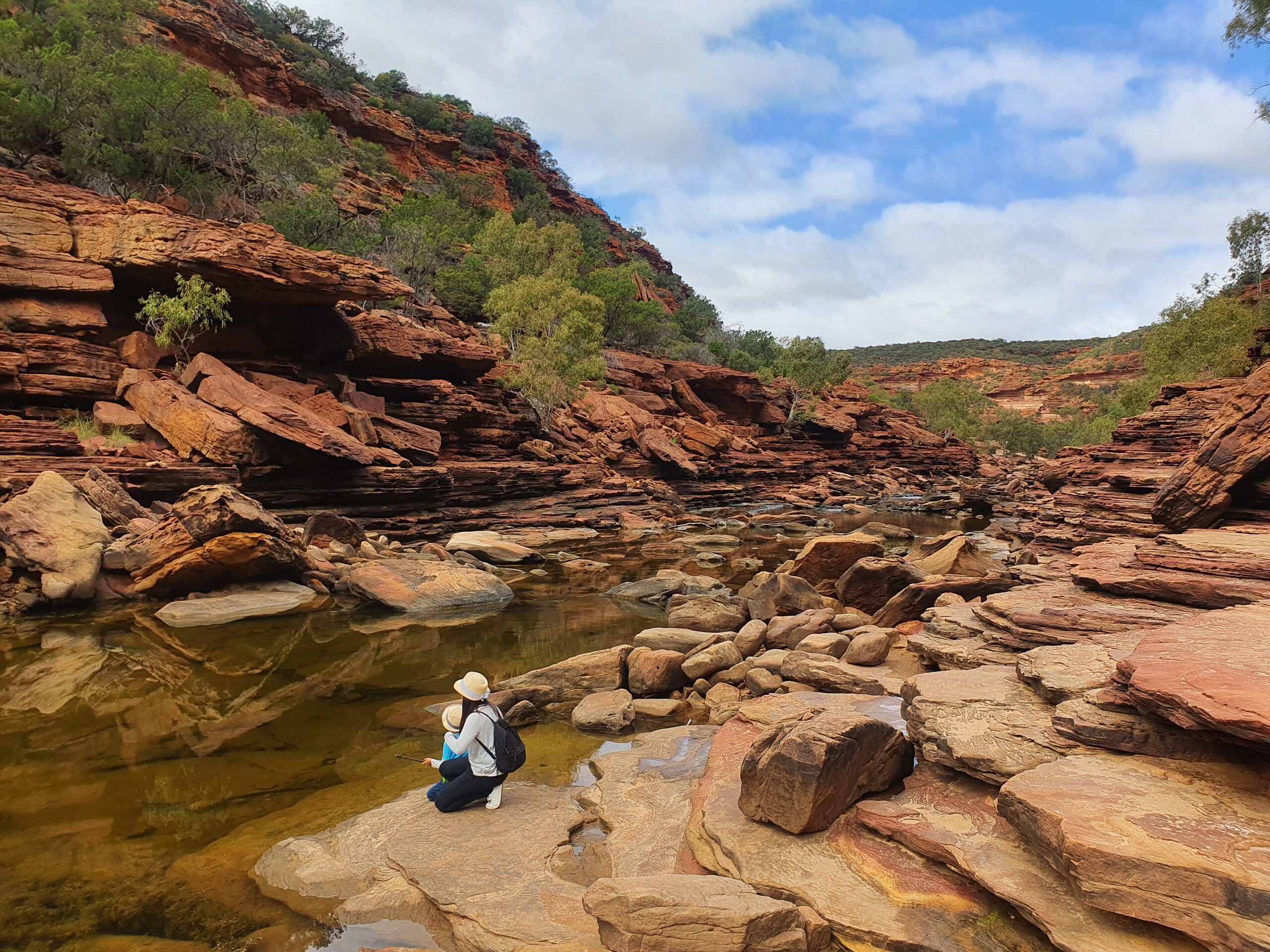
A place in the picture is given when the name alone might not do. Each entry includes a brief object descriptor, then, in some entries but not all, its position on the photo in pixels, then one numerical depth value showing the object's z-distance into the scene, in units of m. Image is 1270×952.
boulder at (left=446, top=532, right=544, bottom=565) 20.11
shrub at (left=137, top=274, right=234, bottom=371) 21.06
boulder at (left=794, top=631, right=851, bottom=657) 8.98
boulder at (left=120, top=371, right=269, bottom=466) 19.05
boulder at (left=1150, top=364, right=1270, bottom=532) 9.49
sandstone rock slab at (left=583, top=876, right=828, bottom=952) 3.43
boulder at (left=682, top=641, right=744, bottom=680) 9.55
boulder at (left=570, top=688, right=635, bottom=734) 8.07
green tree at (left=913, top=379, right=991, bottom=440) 77.56
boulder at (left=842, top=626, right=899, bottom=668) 8.46
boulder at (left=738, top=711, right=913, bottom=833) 4.45
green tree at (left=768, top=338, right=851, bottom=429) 61.88
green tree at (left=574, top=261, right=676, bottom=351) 53.66
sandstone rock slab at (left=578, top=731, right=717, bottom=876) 4.89
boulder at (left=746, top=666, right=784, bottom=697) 8.45
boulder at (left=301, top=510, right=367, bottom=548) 18.67
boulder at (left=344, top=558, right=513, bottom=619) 14.38
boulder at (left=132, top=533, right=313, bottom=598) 13.59
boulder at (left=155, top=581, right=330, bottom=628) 12.73
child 5.75
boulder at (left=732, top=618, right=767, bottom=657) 10.13
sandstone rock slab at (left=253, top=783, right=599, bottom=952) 4.14
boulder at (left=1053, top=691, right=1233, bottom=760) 3.92
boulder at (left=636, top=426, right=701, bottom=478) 39.31
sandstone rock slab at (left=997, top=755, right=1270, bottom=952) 2.85
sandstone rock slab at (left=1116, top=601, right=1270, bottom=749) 3.39
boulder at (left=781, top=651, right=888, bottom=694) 7.62
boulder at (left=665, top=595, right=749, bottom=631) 11.95
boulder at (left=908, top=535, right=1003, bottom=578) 14.83
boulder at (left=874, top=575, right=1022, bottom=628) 10.86
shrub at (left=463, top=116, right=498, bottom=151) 85.38
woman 5.62
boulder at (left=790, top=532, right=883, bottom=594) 15.19
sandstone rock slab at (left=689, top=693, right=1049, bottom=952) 3.45
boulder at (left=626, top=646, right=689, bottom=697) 9.27
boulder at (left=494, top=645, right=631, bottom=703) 9.15
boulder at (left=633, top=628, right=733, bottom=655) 10.58
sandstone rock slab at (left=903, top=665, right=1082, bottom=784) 4.43
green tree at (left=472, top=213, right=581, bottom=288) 47.75
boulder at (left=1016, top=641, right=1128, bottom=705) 4.87
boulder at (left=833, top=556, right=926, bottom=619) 13.03
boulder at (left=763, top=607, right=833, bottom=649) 10.20
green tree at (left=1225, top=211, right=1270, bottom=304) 37.28
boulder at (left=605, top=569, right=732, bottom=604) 15.83
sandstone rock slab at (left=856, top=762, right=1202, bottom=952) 3.06
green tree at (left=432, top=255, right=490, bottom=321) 45.00
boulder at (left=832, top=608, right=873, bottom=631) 10.77
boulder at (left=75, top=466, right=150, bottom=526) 15.30
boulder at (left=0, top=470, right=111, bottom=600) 12.98
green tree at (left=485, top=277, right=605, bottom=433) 36.56
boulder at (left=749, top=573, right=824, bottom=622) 12.20
